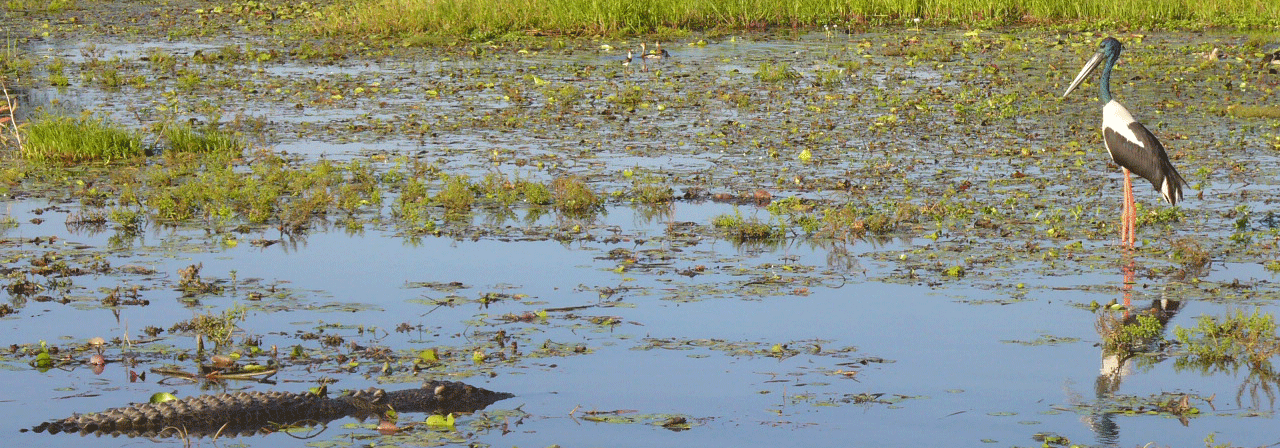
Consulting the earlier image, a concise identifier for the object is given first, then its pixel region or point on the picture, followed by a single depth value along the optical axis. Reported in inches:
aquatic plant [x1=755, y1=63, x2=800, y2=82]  1240.8
